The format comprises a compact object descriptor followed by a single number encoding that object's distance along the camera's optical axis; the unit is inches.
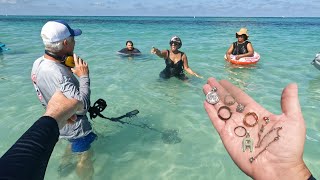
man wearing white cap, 134.4
